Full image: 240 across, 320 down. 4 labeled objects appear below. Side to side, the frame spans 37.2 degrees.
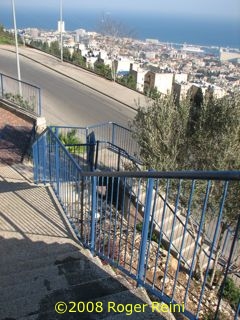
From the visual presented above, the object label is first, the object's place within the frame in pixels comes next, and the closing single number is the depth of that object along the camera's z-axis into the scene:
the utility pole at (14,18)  17.85
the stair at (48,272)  3.49
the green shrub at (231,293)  6.92
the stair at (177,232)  8.80
